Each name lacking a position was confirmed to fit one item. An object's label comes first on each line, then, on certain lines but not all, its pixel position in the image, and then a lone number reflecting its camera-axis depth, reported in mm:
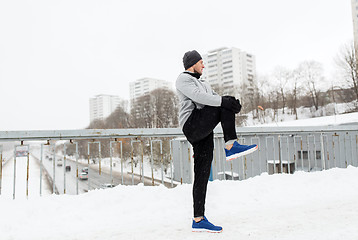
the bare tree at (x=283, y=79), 50000
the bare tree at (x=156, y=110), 44075
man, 2043
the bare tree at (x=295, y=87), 48250
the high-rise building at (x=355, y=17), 64244
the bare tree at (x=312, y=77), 46031
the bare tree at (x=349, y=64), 33156
